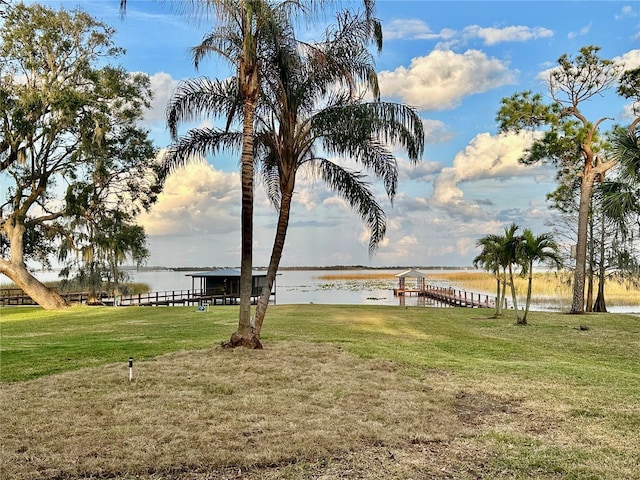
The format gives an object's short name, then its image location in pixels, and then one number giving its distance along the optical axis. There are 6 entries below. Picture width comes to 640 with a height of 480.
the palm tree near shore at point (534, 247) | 16.12
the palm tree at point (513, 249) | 16.96
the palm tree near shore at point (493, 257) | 18.05
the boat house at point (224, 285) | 37.50
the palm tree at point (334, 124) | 9.70
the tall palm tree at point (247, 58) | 9.27
